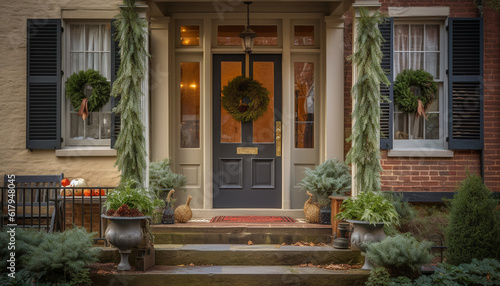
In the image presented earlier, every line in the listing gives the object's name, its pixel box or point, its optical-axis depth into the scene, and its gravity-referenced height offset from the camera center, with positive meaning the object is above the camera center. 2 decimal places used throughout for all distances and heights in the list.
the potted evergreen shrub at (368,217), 6.95 -0.93
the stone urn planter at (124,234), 6.84 -1.14
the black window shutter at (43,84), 9.23 +0.99
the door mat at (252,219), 8.71 -1.22
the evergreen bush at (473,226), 6.75 -1.02
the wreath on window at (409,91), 9.16 +0.93
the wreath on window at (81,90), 9.28 +0.90
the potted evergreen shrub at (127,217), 6.86 -0.93
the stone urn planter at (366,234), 6.96 -1.16
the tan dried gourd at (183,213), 8.38 -1.07
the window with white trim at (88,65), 9.53 +1.36
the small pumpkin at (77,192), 8.75 -0.78
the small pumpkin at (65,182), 8.78 -0.63
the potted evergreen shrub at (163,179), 8.60 -0.57
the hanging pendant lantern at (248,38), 8.91 +1.73
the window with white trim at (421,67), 9.39 +1.33
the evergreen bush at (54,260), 6.39 -1.39
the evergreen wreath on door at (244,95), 9.44 +0.82
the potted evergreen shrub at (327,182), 8.31 -0.58
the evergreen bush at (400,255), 6.45 -1.32
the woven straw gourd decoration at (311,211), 8.45 -1.04
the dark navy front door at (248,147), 9.54 -0.06
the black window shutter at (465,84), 9.15 +1.01
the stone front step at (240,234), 7.90 -1.31
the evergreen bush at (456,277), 6.31 -1.55
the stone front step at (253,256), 7.35 -1.51
